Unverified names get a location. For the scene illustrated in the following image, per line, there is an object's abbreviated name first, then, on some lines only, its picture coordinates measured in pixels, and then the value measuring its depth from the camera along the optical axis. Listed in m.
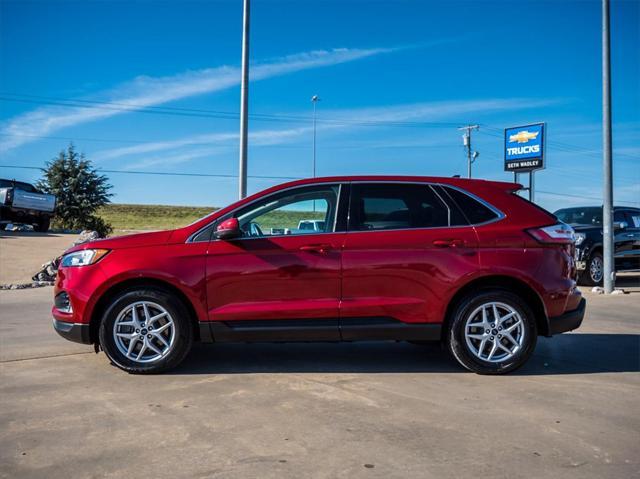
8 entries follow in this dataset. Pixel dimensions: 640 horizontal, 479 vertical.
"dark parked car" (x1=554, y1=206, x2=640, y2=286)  12.95
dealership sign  17.14
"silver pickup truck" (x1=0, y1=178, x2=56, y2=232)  23.81
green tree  38.06
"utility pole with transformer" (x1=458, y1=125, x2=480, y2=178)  53.75
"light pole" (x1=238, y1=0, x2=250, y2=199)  12.73
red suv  4.95
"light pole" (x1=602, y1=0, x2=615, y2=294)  11.91
